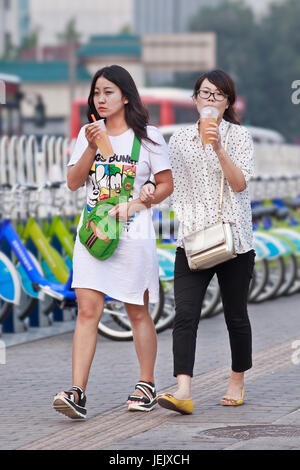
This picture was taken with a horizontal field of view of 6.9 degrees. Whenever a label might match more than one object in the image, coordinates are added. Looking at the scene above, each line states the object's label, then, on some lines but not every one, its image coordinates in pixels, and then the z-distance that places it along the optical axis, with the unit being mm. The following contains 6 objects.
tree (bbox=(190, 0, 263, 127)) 177362
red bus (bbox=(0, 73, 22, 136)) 52342
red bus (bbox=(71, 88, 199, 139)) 61817
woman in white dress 12436
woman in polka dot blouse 12549
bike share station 18624
